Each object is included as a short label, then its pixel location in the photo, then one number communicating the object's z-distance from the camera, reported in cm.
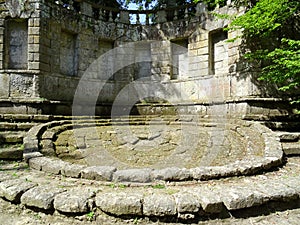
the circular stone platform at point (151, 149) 300
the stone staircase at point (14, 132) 394
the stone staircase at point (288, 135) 447
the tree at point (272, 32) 516
